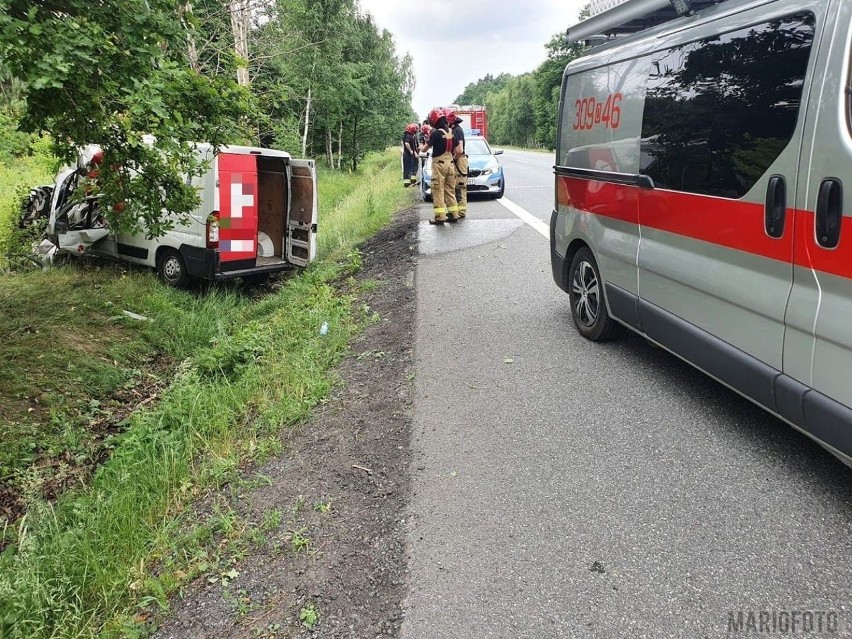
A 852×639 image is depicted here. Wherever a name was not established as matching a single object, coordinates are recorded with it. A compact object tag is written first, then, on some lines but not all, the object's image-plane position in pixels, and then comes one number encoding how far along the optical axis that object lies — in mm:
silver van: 2633
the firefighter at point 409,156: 19234
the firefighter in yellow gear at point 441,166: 11047
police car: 14664
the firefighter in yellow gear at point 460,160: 11305
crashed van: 8633
